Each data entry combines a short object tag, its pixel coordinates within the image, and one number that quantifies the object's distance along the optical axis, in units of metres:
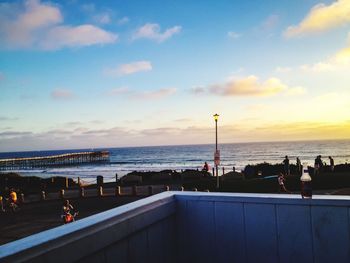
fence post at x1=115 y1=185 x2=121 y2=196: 21.36
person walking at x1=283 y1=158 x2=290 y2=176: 25.10
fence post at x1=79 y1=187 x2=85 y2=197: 21.48
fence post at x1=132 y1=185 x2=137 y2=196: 21.00
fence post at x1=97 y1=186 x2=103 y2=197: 21.34
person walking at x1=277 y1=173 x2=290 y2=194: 17.35
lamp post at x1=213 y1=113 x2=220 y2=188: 18.46
